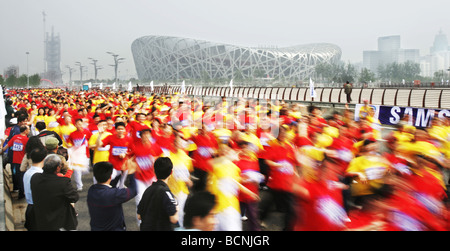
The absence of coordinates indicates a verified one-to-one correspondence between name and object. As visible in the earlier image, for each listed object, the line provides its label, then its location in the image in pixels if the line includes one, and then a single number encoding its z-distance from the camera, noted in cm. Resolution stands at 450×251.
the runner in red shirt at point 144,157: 508
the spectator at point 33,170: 447
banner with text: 1304
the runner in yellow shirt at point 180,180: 492
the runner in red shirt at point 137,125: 759
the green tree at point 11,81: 8956
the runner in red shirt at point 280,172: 512
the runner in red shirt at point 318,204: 373
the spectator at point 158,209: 346
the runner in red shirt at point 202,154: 561
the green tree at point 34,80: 9703
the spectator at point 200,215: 302
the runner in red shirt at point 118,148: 618
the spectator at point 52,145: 559
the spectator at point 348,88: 2256
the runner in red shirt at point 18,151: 691
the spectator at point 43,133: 698
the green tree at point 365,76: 7338
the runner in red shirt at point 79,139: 754
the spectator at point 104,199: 365
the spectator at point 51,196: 393
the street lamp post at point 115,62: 5950
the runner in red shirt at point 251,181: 491
